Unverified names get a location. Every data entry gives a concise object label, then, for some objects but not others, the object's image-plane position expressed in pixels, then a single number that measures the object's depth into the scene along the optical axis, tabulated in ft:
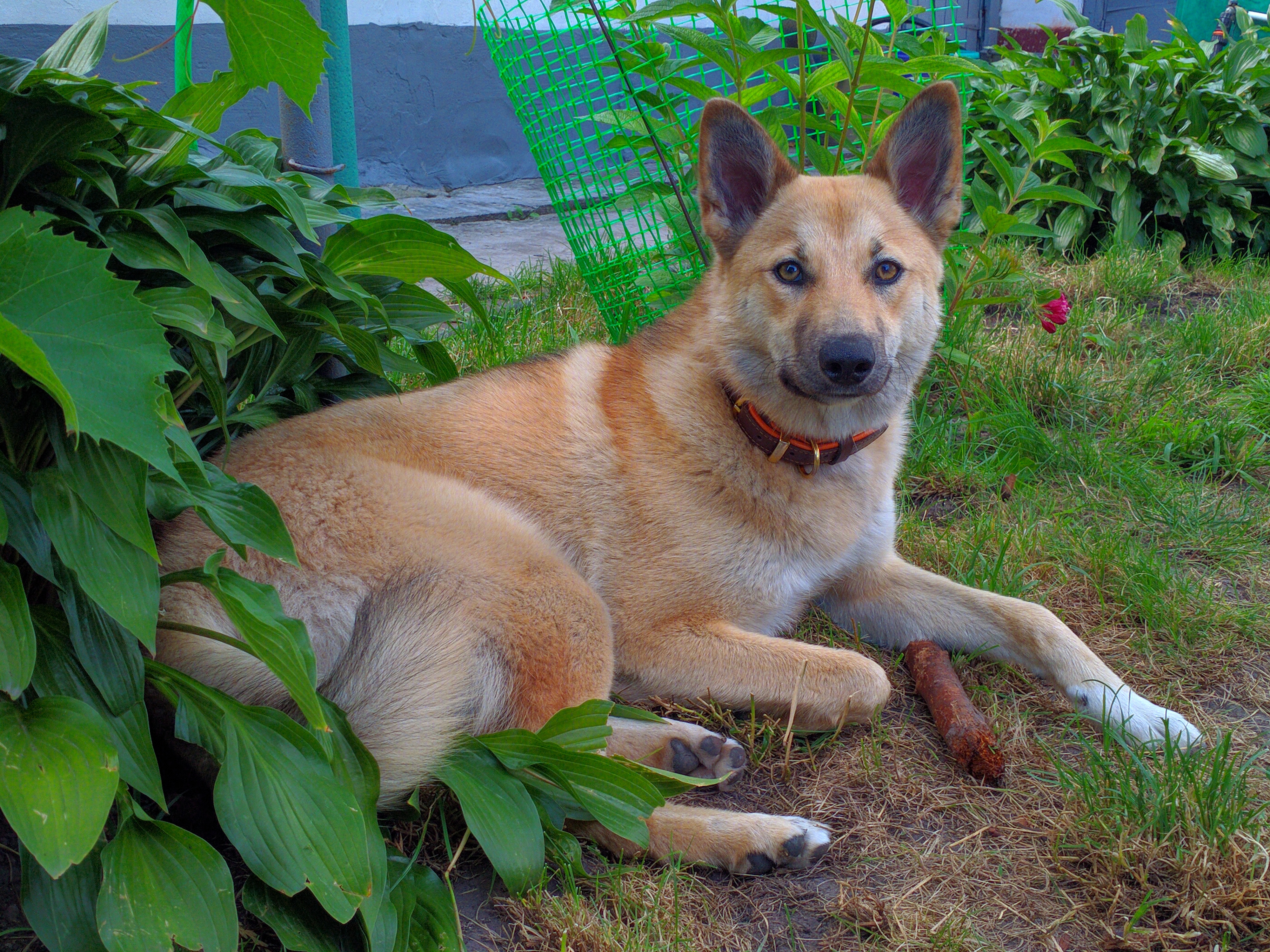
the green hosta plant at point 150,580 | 3.93
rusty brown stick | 6.56
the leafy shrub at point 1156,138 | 17.79
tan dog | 6.27
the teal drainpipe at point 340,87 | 8.91
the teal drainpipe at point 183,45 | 5.60
